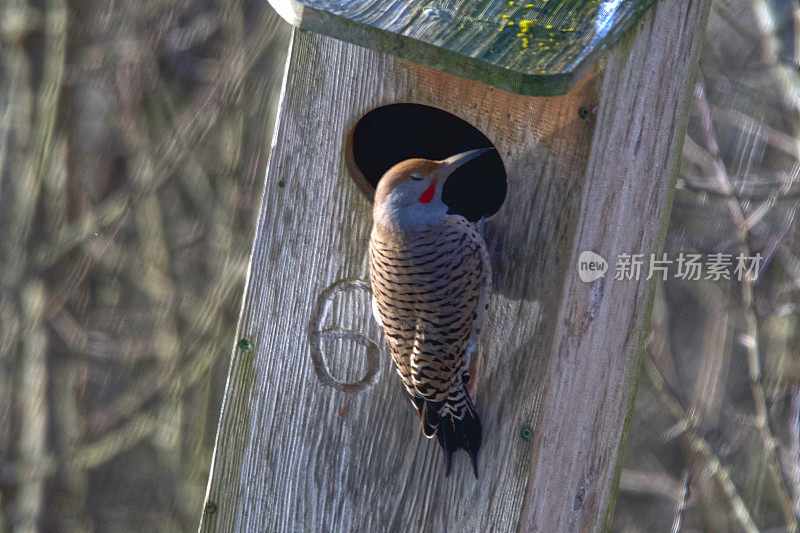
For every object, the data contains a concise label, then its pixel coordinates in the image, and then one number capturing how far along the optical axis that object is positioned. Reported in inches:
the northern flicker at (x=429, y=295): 425.6
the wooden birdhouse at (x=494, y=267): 424.4
